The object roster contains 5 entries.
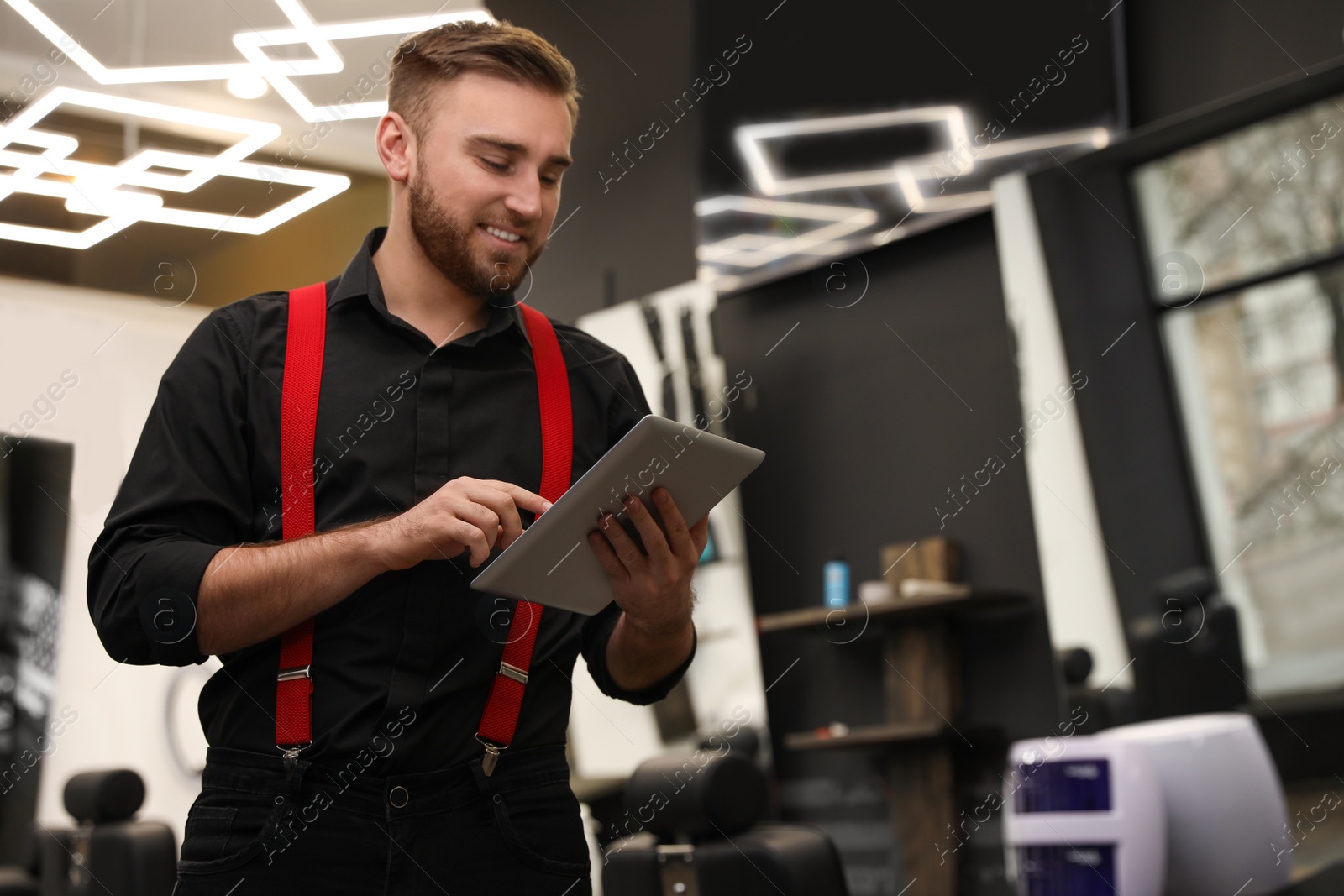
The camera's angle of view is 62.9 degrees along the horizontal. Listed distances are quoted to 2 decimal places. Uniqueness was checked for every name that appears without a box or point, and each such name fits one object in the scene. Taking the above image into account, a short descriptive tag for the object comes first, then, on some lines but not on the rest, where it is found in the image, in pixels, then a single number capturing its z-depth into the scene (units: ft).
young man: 3.62
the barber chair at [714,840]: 6.19
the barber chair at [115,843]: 9.63
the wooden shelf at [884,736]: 11.43
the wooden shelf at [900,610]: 11.30
